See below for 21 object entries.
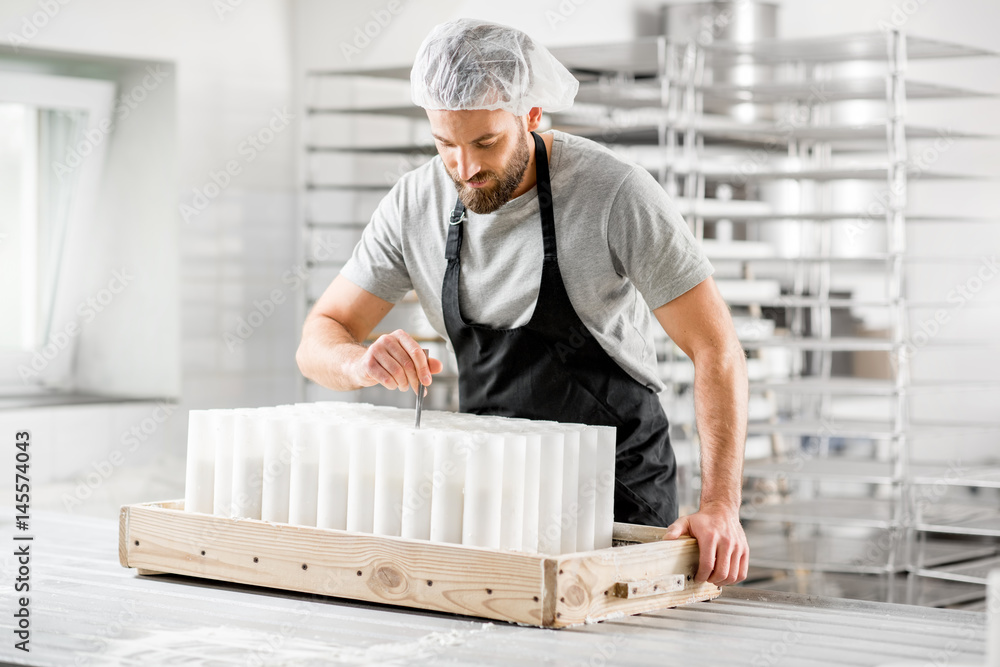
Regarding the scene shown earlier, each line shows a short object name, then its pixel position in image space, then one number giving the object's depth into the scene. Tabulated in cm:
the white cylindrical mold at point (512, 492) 334
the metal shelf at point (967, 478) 621
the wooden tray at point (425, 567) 330
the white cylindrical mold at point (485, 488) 334
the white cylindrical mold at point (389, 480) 341
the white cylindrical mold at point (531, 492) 336
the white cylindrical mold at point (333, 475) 346
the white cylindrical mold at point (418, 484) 338
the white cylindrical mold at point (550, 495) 337
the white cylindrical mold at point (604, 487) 344
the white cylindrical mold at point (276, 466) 351
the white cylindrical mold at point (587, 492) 342
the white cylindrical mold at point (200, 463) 357
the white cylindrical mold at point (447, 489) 336
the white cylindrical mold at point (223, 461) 355
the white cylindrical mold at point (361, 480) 343
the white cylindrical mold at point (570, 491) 339
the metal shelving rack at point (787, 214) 630
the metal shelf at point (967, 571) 601
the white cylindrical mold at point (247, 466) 353
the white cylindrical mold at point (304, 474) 349
